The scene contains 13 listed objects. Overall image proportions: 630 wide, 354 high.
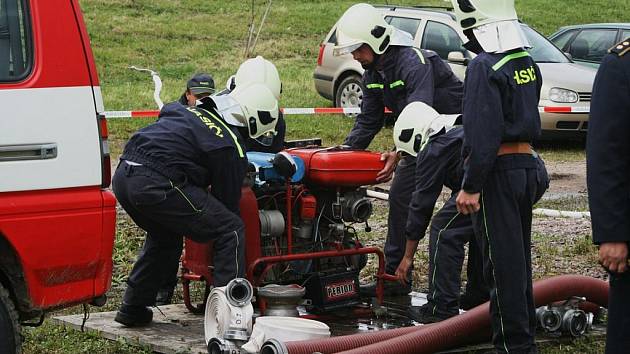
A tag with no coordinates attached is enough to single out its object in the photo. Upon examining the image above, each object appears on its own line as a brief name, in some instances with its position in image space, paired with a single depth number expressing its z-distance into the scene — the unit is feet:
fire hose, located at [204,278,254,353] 19.52
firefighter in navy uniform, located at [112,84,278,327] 21.06
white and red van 17.35
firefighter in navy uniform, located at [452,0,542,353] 18.83
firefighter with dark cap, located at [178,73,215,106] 31.71
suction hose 19.39
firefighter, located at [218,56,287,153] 26.22
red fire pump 23.04
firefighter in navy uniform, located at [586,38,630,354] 13.98
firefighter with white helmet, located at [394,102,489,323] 23.18
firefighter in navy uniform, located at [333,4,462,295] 25.30
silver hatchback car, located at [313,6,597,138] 51.78
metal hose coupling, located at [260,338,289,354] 18.48
